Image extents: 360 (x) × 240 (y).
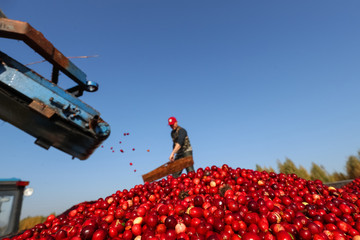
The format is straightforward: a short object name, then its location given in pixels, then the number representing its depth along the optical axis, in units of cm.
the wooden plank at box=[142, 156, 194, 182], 522
